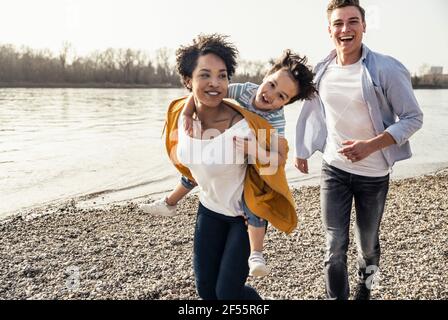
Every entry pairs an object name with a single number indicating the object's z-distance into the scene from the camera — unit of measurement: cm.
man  338
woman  284
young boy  289
